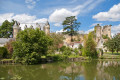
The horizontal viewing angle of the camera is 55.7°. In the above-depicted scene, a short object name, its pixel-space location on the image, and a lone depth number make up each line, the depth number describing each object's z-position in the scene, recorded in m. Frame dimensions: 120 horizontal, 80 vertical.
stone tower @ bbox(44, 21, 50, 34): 56.54
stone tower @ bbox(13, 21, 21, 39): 52.54
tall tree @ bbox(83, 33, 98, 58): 33.51
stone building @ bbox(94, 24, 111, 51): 45.25
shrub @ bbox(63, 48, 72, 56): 32.54
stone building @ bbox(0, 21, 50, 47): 52.73
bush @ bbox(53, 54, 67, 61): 31.03
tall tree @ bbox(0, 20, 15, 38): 54.78
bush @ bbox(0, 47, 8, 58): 26.88
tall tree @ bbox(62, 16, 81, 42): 54.33
